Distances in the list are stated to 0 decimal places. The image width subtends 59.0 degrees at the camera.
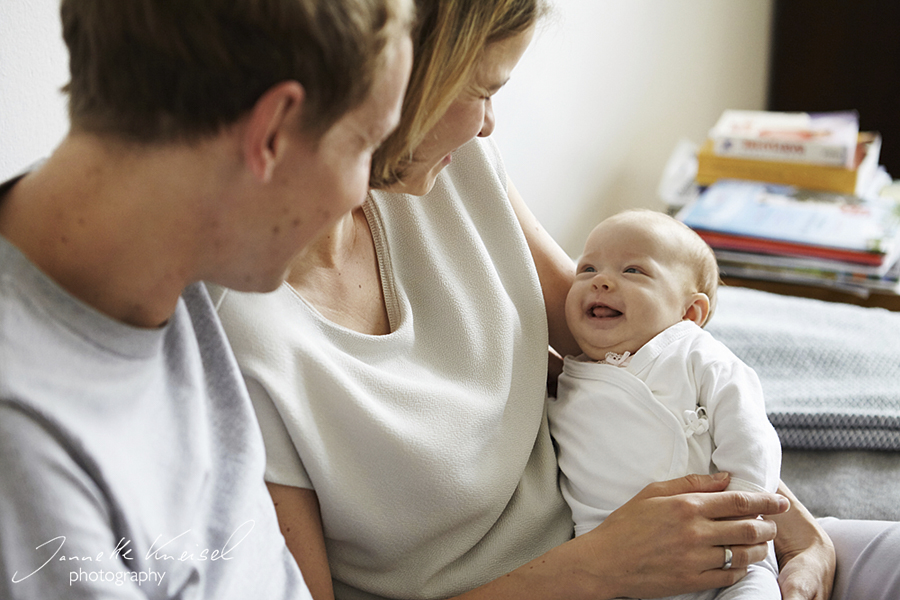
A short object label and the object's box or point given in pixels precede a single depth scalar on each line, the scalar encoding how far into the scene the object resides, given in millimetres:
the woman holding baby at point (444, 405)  835
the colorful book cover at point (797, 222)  1923
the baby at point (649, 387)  1009
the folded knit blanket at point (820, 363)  1283
